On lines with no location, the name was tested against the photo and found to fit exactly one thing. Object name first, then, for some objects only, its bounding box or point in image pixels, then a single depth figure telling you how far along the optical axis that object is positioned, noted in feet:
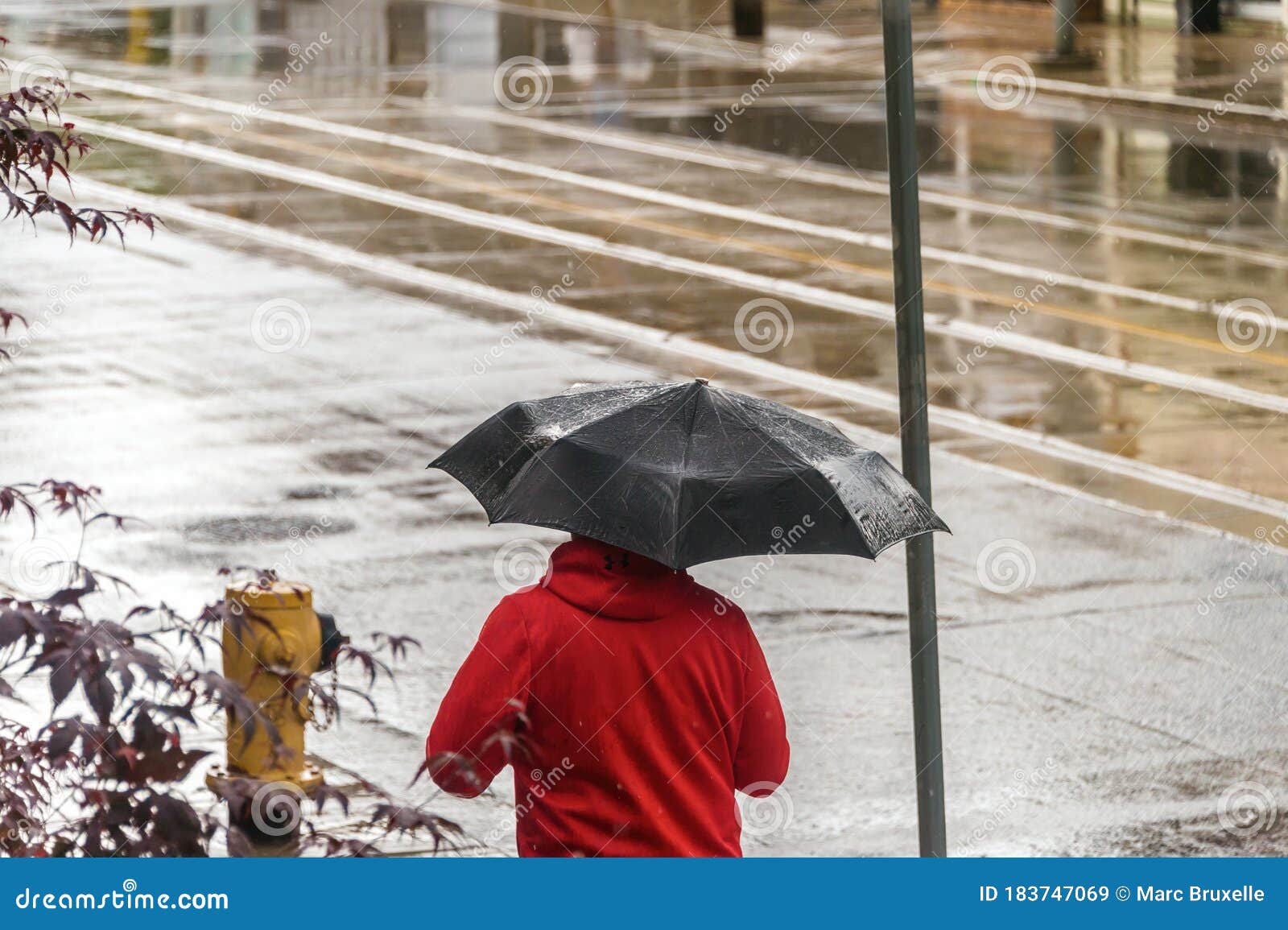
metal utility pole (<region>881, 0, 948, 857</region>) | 29.86
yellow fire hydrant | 32.65
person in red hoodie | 23.84
